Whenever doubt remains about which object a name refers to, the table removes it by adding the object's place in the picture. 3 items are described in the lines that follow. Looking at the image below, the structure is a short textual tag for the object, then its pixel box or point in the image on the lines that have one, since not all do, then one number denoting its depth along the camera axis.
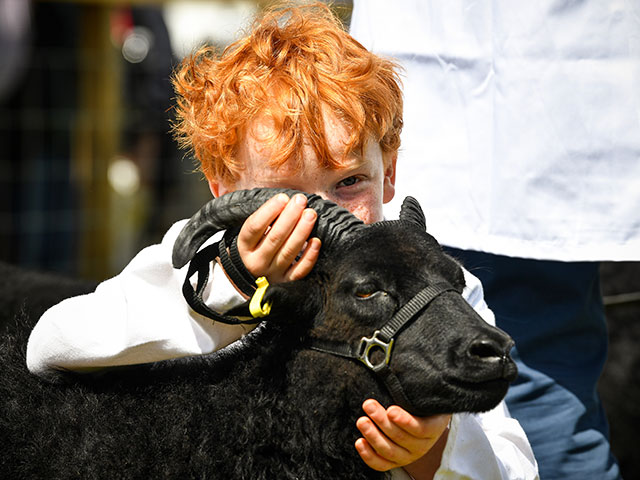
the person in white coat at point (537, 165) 4.10
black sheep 3.81
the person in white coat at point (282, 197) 3.84
